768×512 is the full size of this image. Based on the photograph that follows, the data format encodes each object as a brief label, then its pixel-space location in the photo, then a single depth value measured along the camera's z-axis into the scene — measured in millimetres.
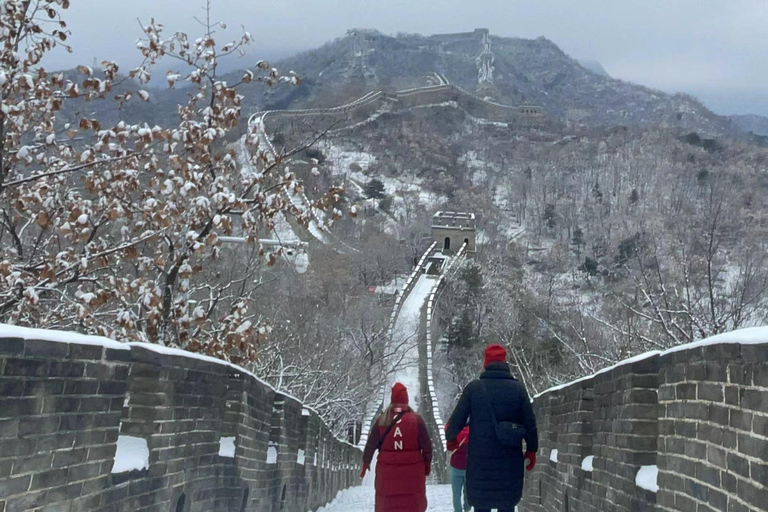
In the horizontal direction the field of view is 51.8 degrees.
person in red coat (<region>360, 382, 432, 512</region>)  7605
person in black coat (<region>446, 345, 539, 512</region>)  5840
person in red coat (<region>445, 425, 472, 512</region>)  8672
